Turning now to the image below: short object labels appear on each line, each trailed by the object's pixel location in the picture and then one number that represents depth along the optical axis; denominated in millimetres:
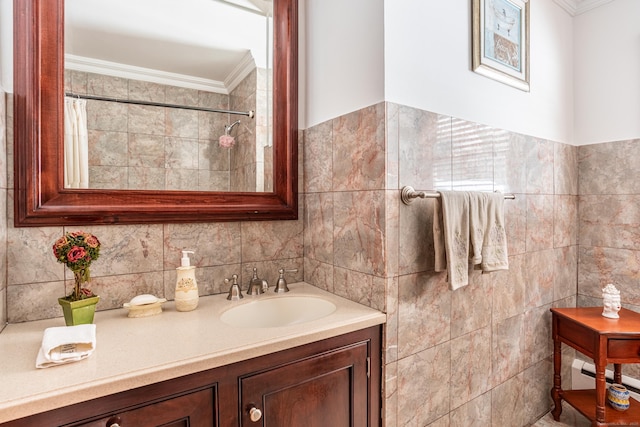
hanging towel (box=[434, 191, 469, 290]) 1212
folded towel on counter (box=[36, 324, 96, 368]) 790
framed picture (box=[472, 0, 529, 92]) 1488
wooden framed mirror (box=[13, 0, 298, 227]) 1091
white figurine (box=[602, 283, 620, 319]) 1688
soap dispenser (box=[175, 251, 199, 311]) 1225
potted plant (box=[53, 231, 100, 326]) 980
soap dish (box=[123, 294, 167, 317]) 1153
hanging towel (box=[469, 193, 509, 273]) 1322
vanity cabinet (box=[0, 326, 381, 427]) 763
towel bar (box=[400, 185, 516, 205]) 1188
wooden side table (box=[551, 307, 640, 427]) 1508
